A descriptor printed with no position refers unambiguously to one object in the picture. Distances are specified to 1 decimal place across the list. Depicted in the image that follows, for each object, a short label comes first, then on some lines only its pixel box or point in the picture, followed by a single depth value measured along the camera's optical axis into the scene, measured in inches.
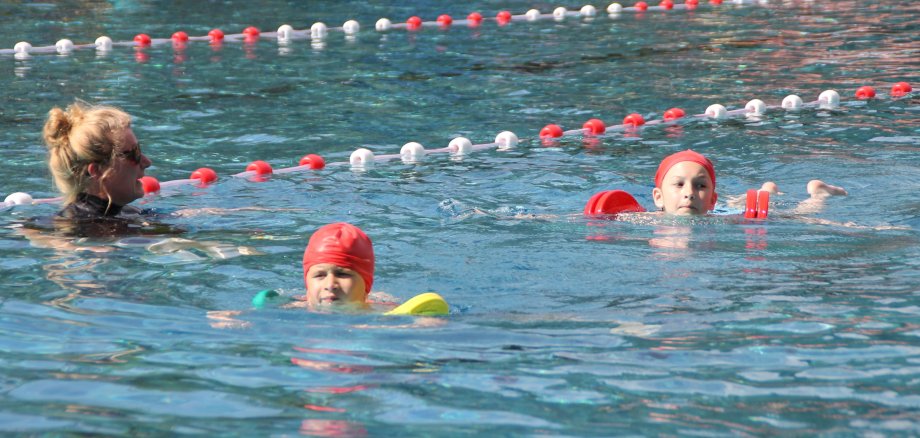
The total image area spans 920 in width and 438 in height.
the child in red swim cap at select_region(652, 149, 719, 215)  568.4
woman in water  521.0
